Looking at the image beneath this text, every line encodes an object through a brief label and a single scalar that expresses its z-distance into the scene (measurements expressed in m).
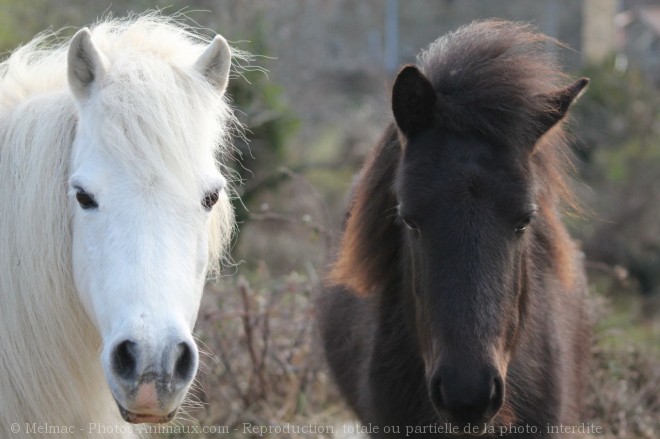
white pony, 4.68
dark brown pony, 5.34
